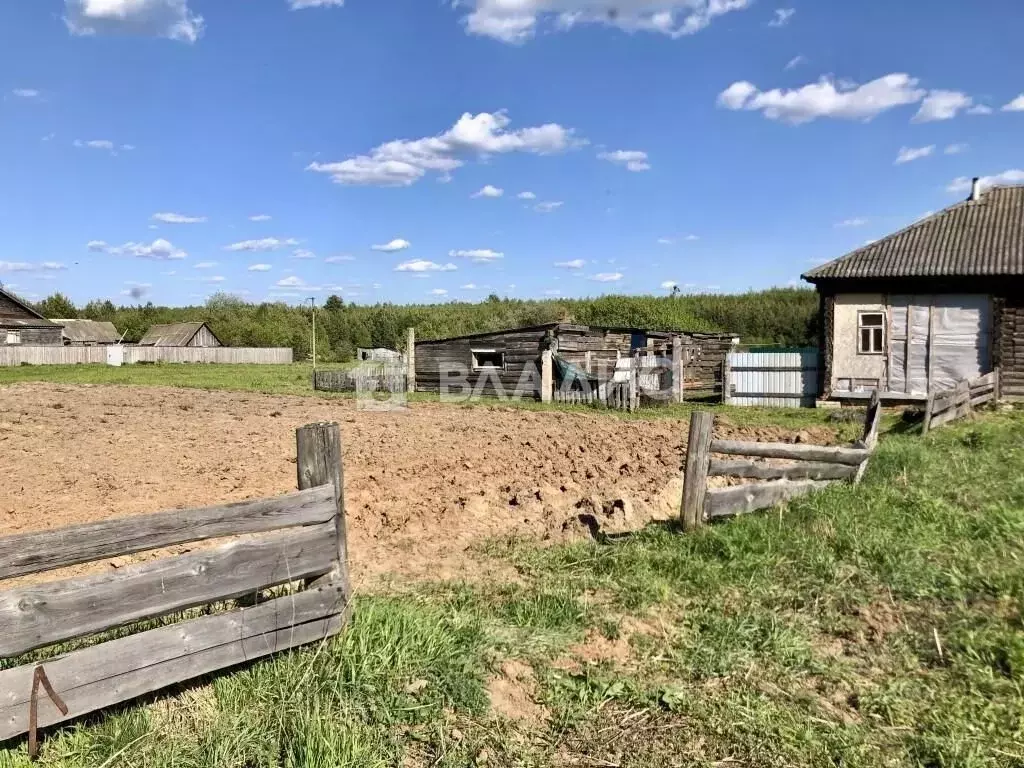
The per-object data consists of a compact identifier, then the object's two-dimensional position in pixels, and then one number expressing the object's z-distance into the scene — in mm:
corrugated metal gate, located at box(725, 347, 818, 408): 20719
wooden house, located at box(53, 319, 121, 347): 63625
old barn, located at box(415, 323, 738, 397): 23781
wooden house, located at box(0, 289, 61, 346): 46438
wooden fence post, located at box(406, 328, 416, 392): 26984
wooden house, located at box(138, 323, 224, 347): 62128
